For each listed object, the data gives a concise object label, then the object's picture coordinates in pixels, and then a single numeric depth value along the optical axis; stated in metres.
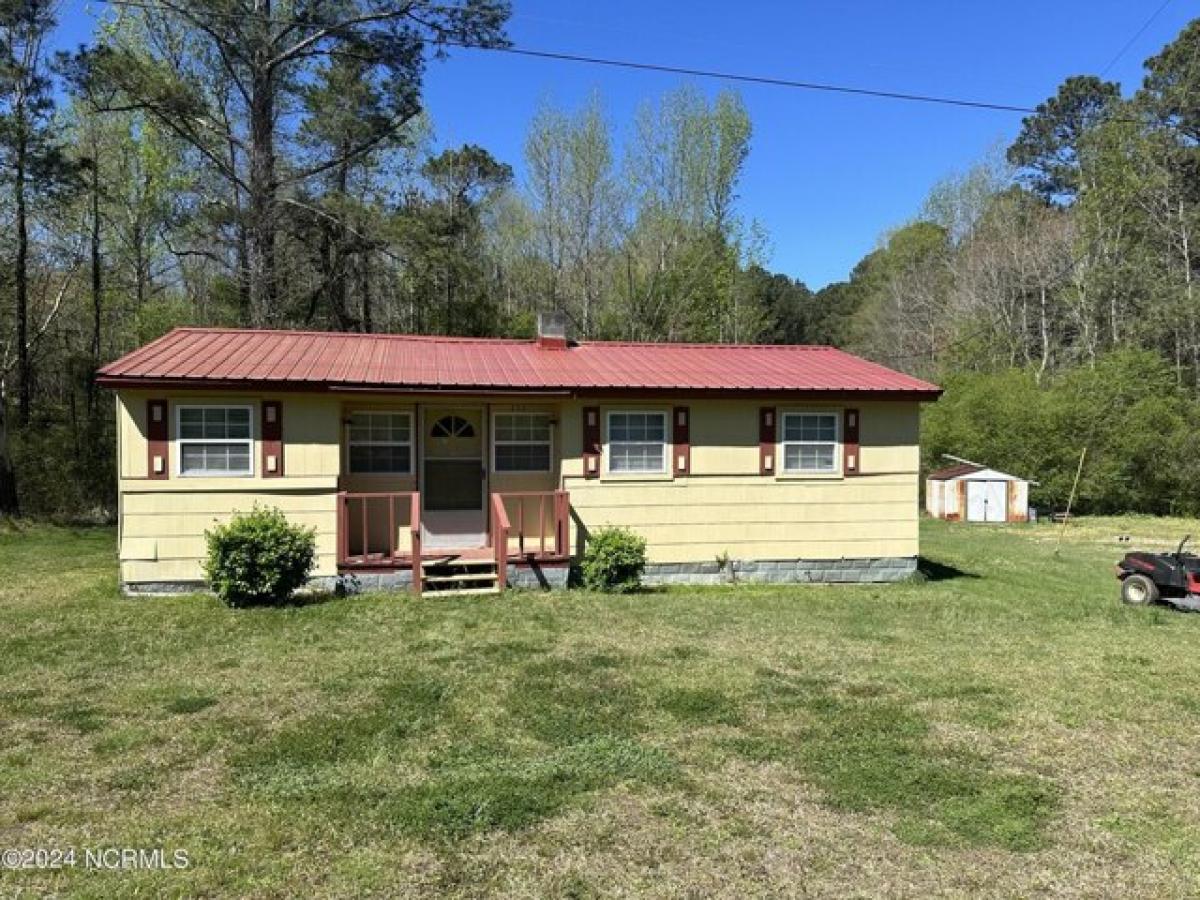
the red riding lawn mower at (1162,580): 9.16
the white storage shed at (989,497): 21.19
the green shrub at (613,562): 9.57
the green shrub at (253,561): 8.28
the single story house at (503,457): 8.90
